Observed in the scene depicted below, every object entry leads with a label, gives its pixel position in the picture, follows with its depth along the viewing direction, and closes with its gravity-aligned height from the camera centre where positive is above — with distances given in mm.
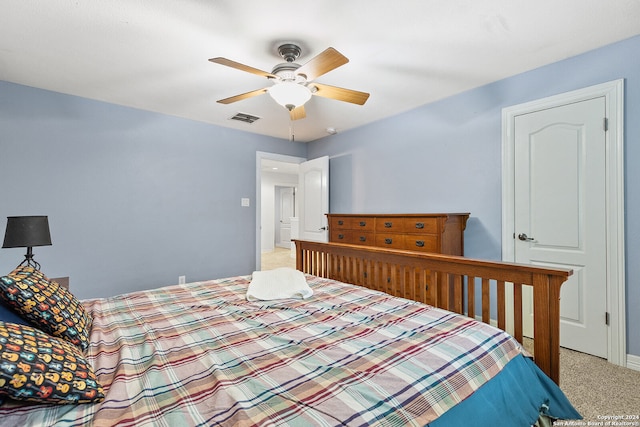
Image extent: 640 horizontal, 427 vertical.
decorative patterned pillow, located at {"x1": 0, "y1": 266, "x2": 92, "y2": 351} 1150 -349
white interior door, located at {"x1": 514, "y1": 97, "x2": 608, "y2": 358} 2320 +50
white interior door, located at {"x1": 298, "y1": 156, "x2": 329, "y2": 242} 4441 +233
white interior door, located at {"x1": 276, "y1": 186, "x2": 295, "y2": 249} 9742 +12
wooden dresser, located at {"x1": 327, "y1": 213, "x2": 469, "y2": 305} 2738 -178
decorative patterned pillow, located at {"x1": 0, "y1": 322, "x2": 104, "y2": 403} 766 -411
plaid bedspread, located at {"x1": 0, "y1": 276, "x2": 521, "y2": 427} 822 -518
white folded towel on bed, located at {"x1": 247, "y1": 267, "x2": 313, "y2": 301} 1884 -451
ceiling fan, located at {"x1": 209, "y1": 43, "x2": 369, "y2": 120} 1746 +854
